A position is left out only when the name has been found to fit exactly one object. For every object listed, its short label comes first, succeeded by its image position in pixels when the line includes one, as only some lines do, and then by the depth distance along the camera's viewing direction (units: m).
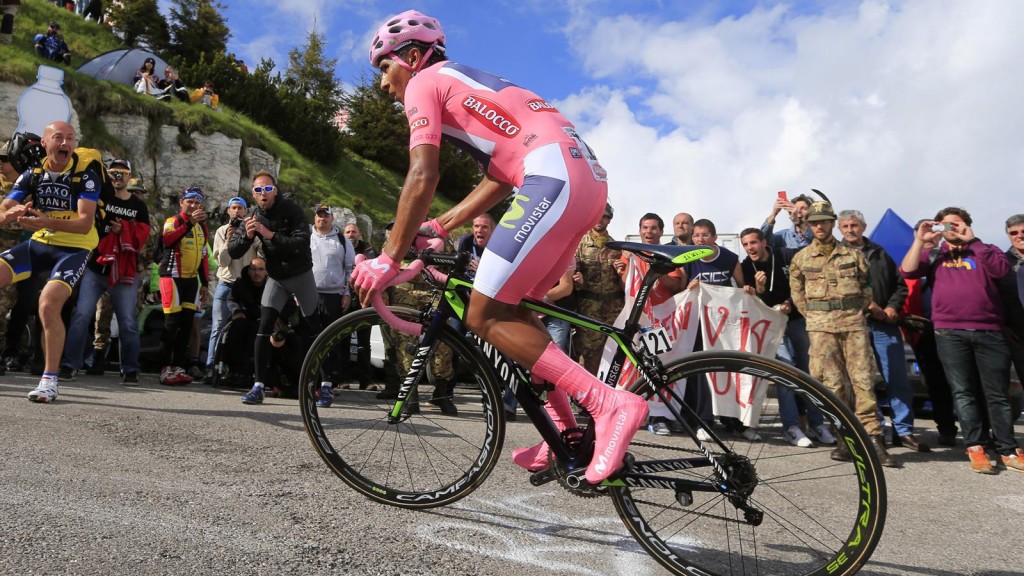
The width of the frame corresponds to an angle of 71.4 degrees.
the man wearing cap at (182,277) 8.58
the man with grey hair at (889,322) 6.83
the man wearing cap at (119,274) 7.43
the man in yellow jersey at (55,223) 5.67
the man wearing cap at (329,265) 8.76
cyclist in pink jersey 2.83
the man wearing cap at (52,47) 24.67
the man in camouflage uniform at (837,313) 6.13
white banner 7.04
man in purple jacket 5.98
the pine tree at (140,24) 35.06
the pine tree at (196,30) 36.31
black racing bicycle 2.69
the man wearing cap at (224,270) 8.28
